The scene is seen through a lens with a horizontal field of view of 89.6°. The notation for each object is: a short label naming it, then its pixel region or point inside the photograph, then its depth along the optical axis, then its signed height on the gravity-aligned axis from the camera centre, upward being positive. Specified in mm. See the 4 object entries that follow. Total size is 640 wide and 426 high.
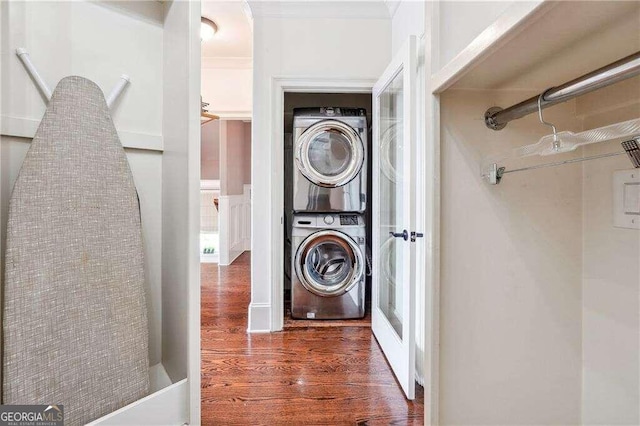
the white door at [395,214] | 1655 -15
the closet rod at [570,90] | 560 +249
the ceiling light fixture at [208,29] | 3004 +1769
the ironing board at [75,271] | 948 -191
